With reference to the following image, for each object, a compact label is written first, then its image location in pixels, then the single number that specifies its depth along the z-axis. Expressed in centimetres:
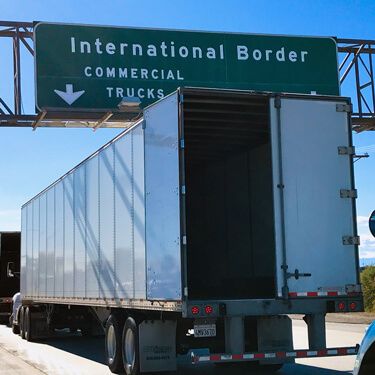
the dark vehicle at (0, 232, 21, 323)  2645
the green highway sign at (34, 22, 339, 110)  1405
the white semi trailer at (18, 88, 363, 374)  898
